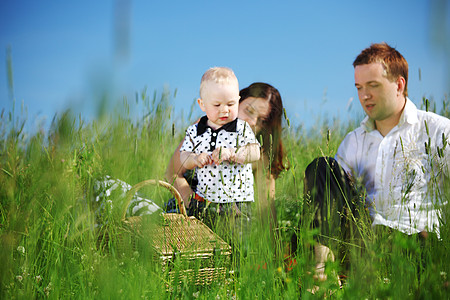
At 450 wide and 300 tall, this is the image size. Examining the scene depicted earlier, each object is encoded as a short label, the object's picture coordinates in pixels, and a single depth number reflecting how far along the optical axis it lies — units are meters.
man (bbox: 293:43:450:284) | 2.59
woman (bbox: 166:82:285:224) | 3.06
